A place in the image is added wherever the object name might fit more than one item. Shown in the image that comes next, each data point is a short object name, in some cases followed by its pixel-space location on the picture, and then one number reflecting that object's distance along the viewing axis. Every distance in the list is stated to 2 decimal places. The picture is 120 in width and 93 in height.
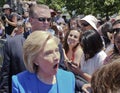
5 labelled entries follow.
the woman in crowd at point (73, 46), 2.82
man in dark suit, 2.07
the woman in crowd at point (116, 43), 2.04
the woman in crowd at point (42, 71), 1.52
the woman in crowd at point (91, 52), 2.38
